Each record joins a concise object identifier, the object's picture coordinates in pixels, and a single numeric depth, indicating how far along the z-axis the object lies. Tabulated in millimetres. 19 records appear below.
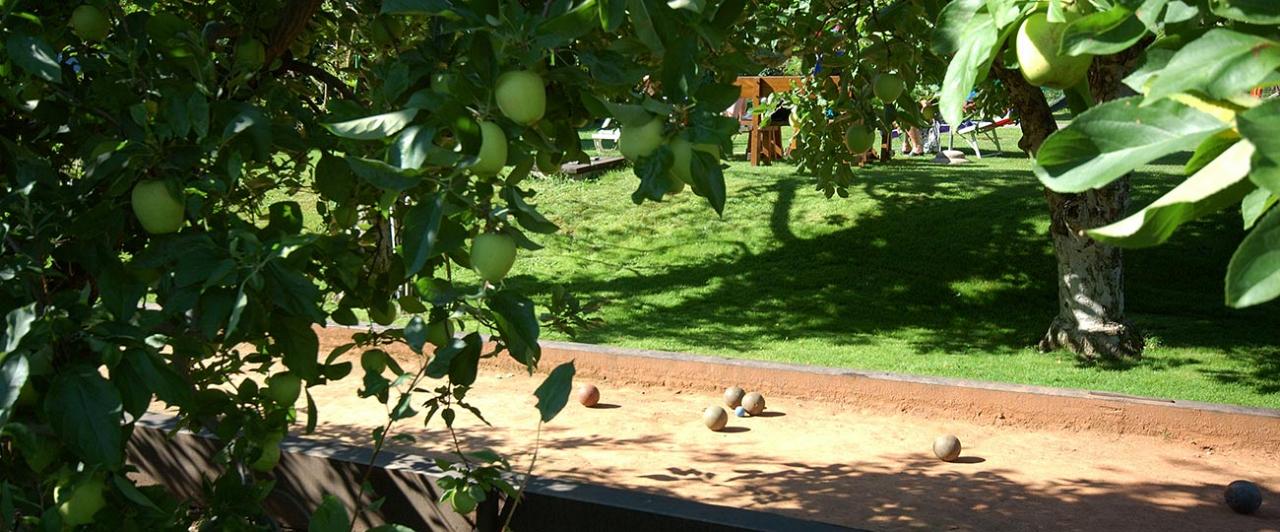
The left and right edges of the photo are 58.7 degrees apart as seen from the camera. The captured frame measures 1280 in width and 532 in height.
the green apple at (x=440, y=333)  2139
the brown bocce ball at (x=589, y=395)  6109
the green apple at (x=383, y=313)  2689
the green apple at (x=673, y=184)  1406
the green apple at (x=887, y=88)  3010
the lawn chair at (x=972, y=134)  18211
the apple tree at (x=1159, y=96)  713
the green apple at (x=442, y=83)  1407
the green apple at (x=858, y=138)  3129
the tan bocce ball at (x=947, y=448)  5086
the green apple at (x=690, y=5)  1349
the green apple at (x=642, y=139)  1414
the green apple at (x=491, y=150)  1327
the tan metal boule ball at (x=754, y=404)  5844
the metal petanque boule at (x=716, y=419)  5633
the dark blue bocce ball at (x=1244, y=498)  4430
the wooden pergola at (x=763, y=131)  13781
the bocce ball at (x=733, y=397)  6012
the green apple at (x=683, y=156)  1415
